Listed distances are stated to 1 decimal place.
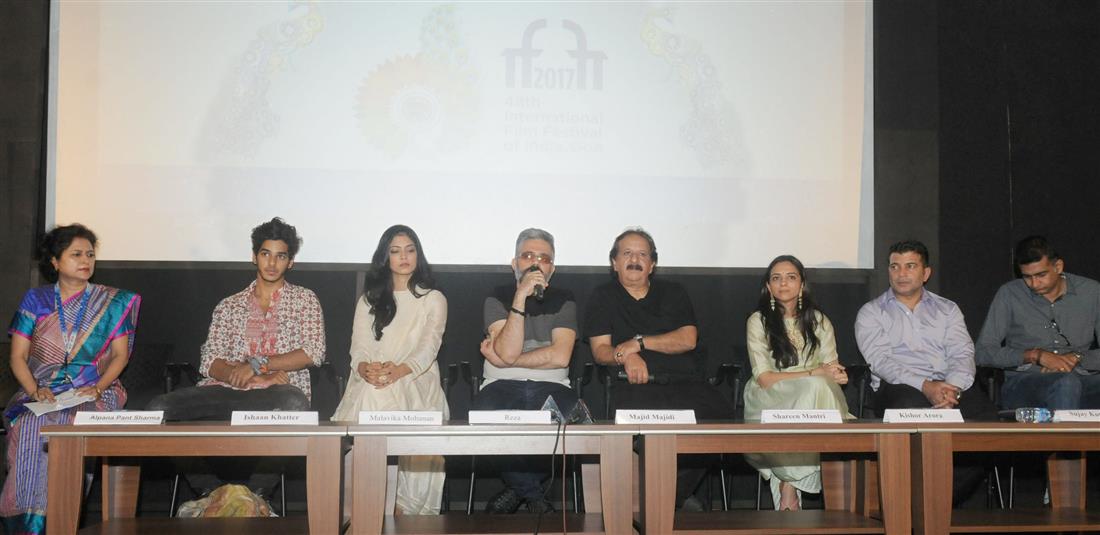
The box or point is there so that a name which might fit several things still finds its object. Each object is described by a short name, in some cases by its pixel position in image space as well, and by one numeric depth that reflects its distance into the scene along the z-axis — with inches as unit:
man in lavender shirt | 152.2
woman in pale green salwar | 137.2
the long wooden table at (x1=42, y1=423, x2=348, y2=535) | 99.0
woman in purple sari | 145.0
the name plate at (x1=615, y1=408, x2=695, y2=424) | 104.3
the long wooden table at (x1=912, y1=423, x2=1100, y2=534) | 105.0
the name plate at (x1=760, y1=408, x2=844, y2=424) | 107.7
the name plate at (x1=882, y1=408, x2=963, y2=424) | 108.2
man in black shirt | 144.0
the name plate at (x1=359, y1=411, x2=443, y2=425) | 103.0
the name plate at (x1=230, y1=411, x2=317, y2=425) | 103.8
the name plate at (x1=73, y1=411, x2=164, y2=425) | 103.3
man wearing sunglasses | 140.7
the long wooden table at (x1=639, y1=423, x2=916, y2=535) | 102.8
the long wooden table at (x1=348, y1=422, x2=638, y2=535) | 99.8
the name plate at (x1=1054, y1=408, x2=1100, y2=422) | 111.6
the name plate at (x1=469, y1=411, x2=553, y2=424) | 103.3
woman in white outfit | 140.3
